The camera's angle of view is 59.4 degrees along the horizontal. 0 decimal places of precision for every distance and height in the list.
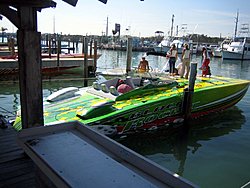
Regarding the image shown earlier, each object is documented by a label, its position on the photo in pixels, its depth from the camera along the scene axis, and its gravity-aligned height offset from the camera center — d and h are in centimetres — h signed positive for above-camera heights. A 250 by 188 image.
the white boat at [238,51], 3909 +120
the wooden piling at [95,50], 1541 +21
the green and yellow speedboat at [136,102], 574 -142
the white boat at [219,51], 4244 +128
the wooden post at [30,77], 288 -35
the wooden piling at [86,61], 1151 -43
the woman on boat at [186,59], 891 -10
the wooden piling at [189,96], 685 -124
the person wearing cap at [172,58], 918 -11
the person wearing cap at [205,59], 934 -8
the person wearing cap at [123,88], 705 -108
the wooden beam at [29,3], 265 +58
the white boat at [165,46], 4641 +209
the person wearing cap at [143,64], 913 -37
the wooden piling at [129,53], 1230 +7
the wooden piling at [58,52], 1508 -30
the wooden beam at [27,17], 277 +42
